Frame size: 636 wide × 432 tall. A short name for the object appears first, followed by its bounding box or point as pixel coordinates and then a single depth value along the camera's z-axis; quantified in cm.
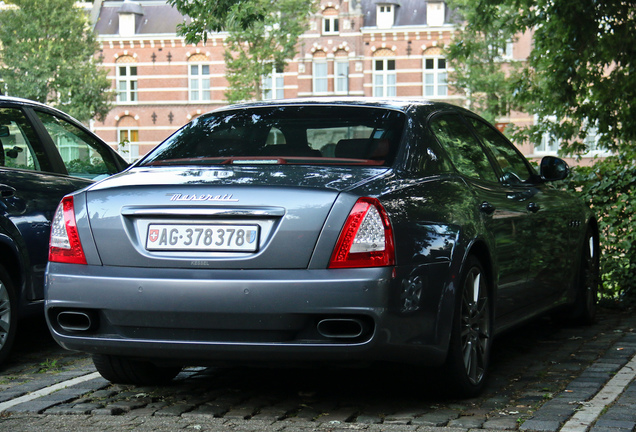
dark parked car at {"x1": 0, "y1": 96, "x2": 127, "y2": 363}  563
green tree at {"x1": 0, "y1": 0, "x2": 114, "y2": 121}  4397
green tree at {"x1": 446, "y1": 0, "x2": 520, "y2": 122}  4209
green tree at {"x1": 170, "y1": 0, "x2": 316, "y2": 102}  4675
